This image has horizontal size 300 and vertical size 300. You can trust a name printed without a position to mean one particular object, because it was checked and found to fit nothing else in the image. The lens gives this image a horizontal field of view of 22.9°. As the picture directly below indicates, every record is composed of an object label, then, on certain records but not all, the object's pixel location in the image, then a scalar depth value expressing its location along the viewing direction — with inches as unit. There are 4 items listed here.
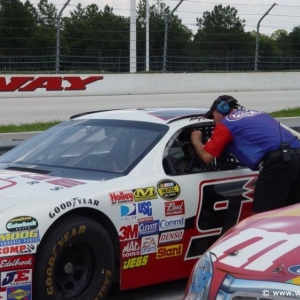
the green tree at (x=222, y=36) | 1177.4
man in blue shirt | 221.1
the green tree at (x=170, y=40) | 1071.0
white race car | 181.8
